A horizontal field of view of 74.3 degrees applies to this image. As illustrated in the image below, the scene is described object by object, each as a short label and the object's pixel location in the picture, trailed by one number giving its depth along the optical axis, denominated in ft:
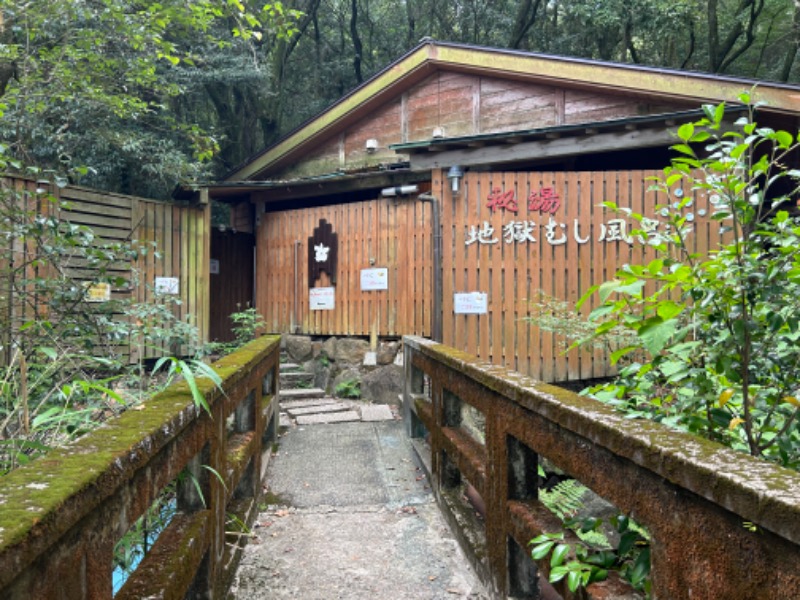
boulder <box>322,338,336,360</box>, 26.50
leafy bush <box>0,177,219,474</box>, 7.34
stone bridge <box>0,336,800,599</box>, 3.04
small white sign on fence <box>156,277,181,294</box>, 25.13
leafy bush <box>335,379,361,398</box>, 24.63
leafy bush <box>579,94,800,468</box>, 5.18
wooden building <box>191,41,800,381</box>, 22.57
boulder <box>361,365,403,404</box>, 23.98
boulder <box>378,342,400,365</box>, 24.94
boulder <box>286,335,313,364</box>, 27.30
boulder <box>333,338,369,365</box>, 25.75
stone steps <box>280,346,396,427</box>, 20.38
